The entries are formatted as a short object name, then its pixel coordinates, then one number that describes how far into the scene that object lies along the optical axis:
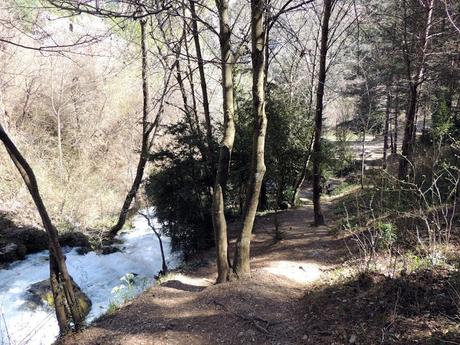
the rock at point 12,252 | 10.89
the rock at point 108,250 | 12.53
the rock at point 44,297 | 8.50
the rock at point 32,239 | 11.99
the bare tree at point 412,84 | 8.76
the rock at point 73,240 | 12.86
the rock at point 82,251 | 12.27
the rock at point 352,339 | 3.72
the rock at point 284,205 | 14.58
